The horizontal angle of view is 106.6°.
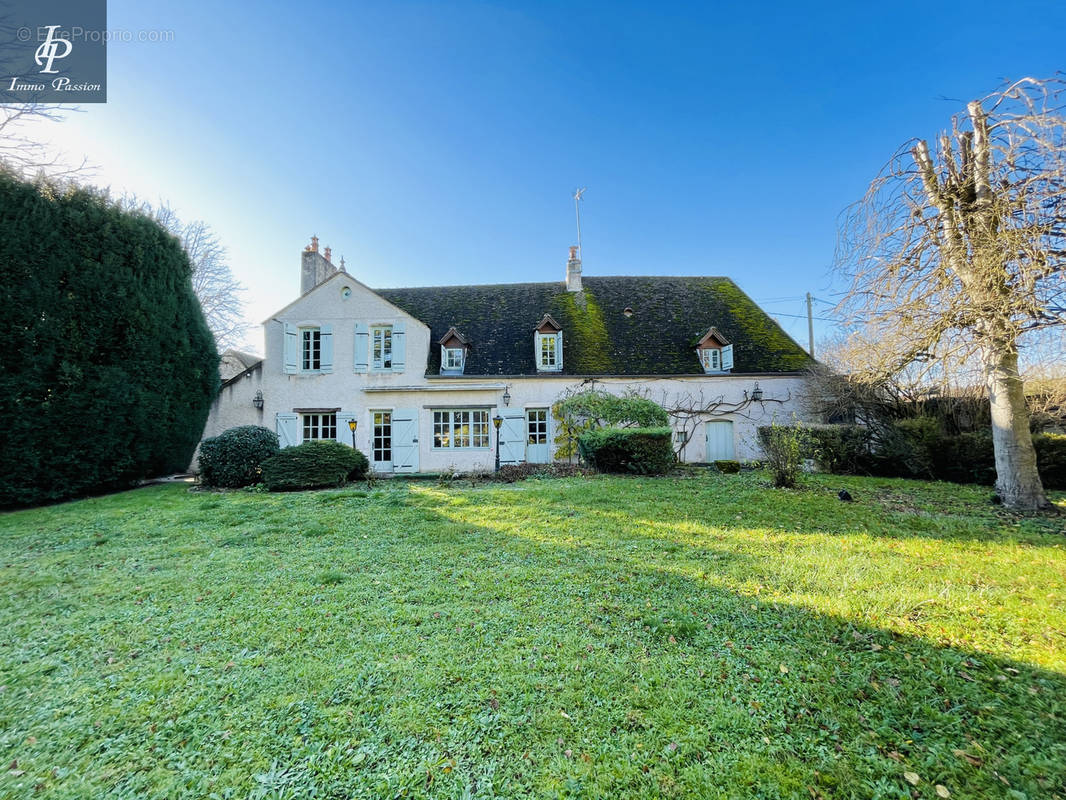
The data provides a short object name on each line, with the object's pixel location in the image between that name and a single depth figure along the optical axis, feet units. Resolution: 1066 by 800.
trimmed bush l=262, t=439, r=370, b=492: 33.14
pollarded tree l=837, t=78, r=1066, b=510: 17.02
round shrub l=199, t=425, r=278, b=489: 34.35
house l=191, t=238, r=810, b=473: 46.01
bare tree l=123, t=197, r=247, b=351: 62.69
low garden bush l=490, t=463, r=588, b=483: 38.58
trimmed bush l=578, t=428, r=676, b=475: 35.27
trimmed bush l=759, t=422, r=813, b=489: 28.37
